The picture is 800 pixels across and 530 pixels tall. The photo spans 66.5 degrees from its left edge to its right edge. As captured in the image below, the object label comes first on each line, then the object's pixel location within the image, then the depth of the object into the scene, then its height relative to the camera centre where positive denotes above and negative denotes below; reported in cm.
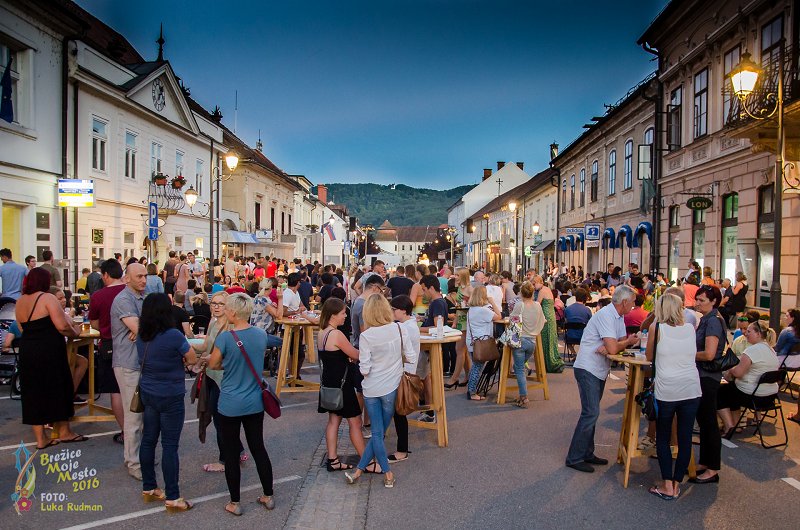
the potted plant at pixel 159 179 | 2205 +264
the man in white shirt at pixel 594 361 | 579 -101
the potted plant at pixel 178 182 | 2234 +258
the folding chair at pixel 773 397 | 671 -160
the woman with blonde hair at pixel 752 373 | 688 -128
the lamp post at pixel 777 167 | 1070 +163
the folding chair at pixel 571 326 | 1171 -135
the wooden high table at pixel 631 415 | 574 -154
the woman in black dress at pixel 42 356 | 614 -108
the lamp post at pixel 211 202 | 2022 +212
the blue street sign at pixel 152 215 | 1742 +106
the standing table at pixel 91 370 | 712 -149
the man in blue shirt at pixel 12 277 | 1183 -53
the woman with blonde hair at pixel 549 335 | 1056 -139
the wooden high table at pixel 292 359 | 904 -161
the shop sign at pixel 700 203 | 1770 +162
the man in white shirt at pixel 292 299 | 1021 -76
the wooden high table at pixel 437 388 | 679 -151
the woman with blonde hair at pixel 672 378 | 519 -102
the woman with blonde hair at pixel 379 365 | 549 -100
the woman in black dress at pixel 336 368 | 554 -105
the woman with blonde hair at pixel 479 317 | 856 -86
